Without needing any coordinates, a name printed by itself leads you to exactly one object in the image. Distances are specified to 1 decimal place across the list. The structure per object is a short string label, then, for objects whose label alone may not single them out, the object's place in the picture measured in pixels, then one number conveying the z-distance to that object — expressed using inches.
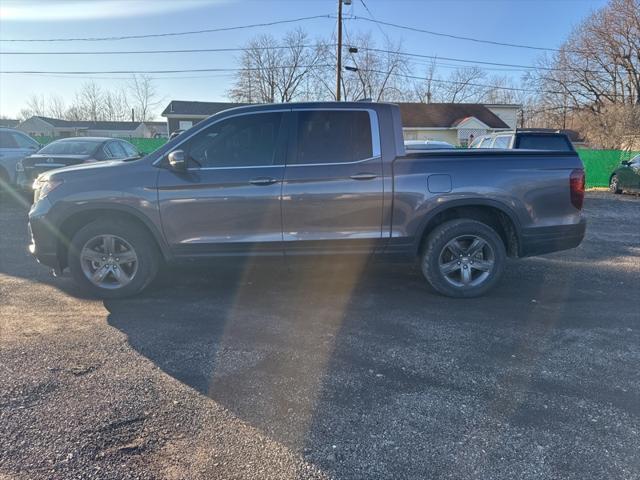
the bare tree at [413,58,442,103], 2191.2
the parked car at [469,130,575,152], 455.2
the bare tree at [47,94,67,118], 3175.0
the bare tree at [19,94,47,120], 3388.3
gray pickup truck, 179.5
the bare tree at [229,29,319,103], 1933.8
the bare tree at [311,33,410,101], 1742.1
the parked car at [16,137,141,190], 397.4
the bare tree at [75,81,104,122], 3011.8
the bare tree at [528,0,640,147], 1414.9
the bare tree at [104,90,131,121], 3095.5
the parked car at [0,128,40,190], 462.0
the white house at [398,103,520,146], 1429.6
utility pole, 1016.2
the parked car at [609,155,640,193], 641.0
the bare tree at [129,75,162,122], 3070.9
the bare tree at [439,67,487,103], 2269.9
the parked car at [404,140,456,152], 462.6
